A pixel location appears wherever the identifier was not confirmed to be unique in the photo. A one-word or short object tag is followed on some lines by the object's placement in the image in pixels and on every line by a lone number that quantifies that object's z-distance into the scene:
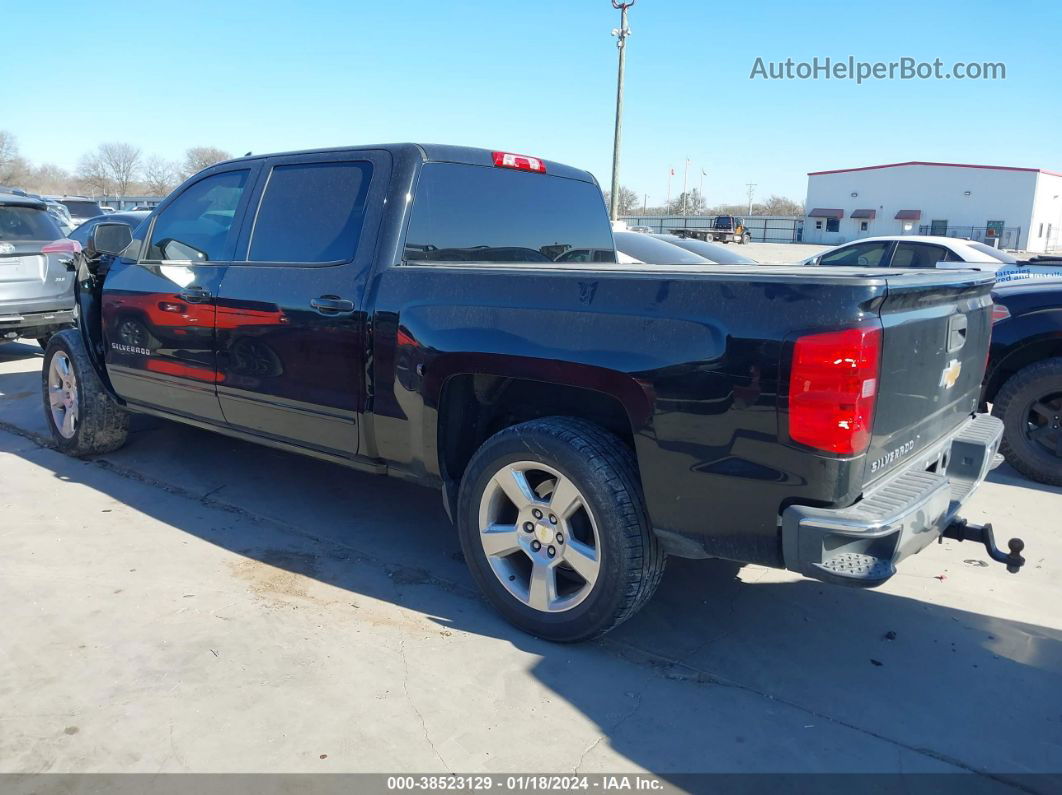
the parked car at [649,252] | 8.55
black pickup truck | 2.50
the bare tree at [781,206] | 109.31
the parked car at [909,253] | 9.63
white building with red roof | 58.31
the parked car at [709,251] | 9.30
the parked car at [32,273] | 8.03
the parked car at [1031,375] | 5.11
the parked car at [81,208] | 22.81
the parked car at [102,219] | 11.98
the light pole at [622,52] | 21.91
